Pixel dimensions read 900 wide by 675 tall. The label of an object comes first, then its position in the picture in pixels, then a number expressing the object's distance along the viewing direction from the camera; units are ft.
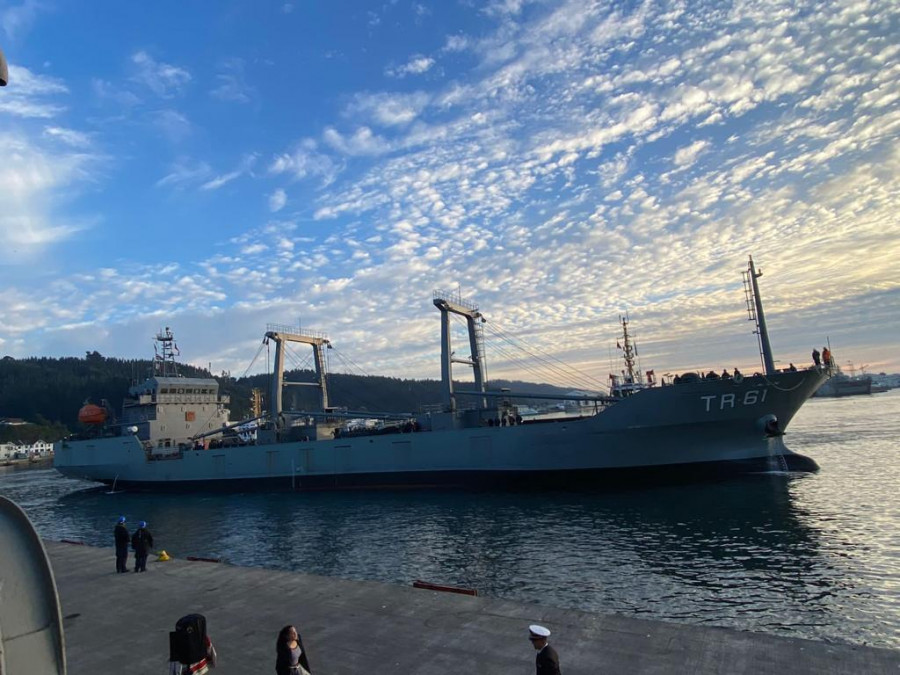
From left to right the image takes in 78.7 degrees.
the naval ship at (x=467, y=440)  80.89
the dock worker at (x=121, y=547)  39.32
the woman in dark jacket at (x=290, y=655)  17.15
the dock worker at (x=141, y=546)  38.83
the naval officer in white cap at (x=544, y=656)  15.26
